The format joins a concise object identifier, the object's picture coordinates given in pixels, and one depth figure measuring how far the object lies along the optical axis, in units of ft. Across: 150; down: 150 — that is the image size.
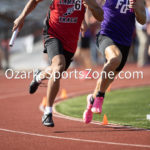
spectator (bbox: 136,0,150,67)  117.17
